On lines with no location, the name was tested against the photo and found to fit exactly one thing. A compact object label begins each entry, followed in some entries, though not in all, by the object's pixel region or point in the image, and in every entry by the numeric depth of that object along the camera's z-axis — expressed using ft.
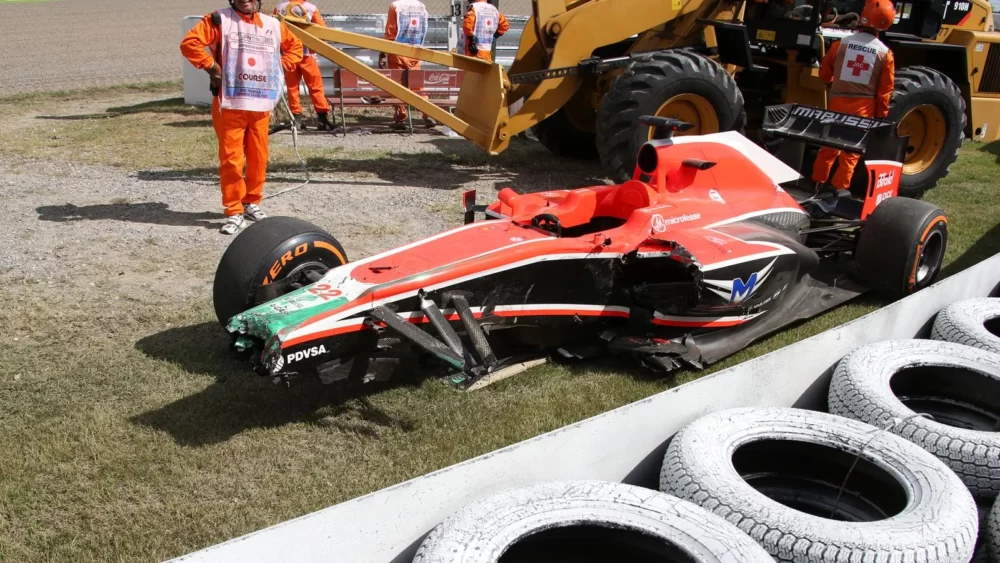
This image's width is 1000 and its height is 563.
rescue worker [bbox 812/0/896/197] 24.39
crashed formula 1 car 13.43
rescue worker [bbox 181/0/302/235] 22.45
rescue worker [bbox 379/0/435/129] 41.75
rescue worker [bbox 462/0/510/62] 39.68
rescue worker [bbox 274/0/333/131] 34.53
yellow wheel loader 26.35
